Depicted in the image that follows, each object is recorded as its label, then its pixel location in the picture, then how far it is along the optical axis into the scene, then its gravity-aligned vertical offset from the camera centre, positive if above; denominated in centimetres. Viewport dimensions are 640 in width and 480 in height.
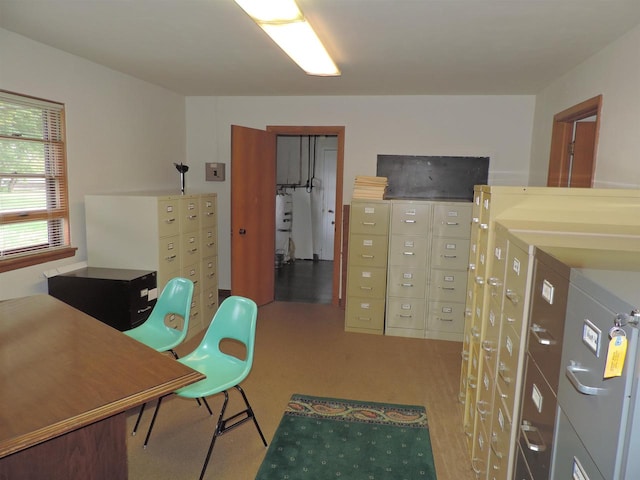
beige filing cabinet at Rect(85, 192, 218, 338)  382 -44
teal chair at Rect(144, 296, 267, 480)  225 -101
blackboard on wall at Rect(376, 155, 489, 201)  507 +18
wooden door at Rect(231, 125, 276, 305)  479 -31
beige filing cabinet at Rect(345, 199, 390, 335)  447 -80
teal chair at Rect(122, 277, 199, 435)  278 -91
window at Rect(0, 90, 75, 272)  312 -4
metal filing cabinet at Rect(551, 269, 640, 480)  86 -42
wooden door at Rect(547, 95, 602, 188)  367 +43
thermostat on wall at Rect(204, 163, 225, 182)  555 +16
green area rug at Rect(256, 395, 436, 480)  242 -155
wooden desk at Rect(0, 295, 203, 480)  135 -72
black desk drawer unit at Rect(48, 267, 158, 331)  345 -90
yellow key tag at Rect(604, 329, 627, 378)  88 -32
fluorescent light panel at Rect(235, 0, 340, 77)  218 +92
